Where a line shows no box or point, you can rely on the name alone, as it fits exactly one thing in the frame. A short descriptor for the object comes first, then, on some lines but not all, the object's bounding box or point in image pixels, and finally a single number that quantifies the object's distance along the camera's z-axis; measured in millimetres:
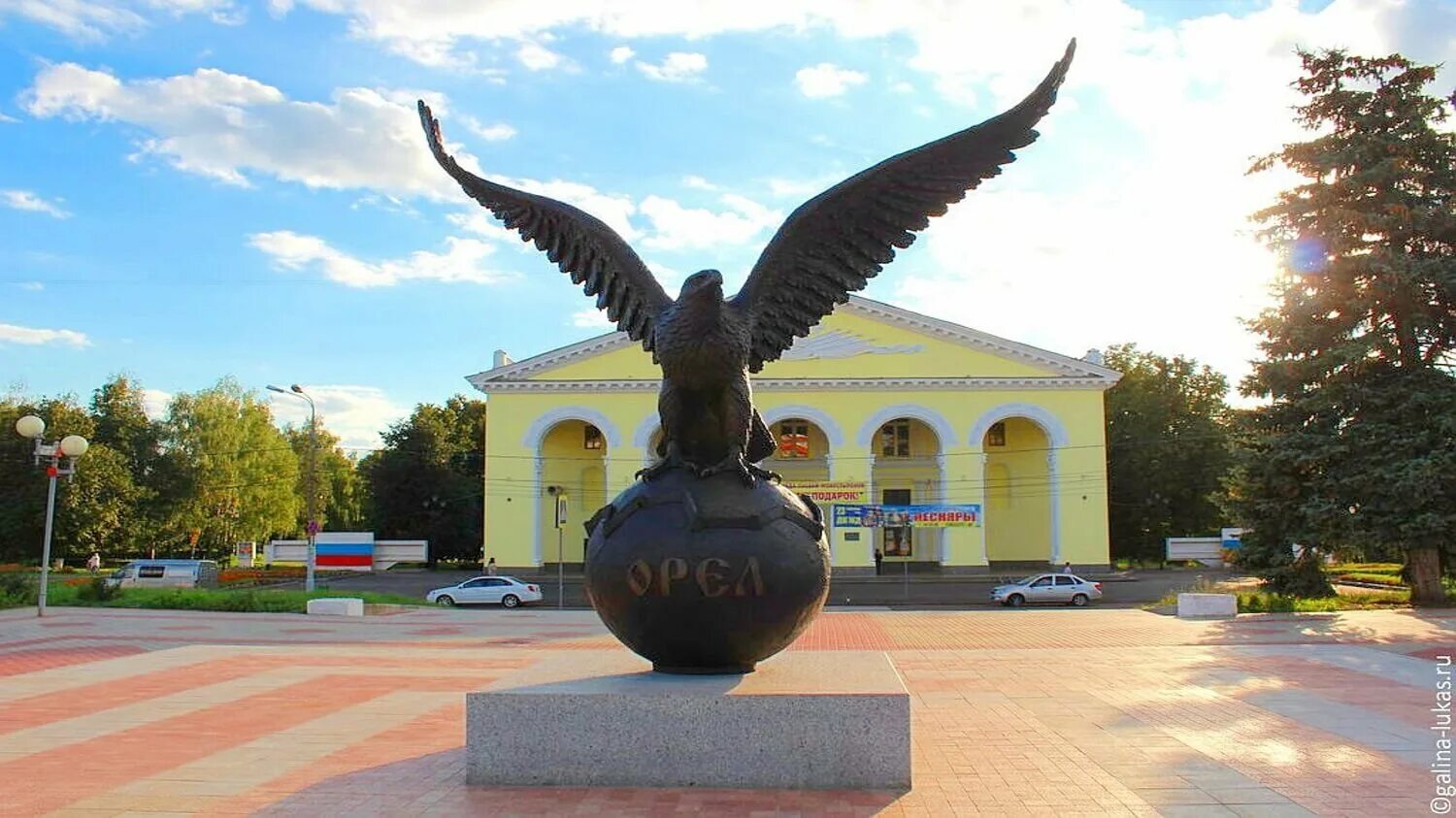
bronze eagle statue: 6648
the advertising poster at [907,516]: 40156
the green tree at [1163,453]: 53344
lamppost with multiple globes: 20375
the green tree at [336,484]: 69062
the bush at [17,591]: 23250
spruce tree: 21938
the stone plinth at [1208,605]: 21859
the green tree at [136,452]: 51281
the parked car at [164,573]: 37381
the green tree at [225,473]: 54812
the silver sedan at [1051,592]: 31808
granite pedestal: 6262
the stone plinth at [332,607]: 23344
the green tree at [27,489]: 47531
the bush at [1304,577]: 22969
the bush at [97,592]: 24766
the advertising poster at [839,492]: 42250
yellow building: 43594
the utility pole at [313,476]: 32219
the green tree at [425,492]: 57781
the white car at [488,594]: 31828
